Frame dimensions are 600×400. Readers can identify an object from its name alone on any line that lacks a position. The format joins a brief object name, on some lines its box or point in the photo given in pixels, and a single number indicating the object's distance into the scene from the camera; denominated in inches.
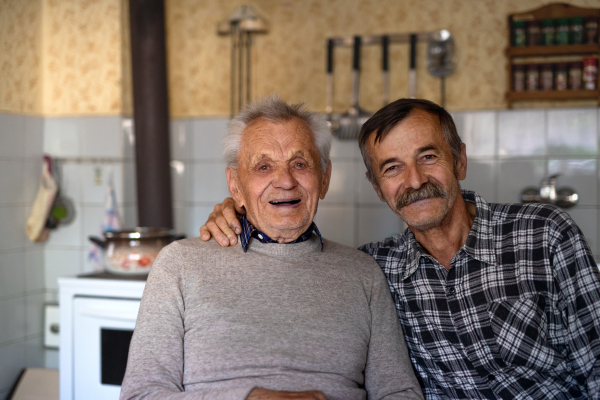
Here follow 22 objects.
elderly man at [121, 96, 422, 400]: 47.1
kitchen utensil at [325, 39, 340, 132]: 102.0
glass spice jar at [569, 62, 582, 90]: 94.1
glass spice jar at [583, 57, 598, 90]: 92.8
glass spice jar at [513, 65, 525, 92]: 95.8
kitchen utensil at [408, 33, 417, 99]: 98.6
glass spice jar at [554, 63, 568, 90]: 94.4
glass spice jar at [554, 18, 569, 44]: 93.8
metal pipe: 98.6
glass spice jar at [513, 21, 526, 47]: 96.0
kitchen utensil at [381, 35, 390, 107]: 100.0
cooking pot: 72.2
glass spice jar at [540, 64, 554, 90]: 94.8
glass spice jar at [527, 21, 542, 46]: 95.3
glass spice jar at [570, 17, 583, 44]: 93.4
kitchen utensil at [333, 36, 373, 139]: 99.7
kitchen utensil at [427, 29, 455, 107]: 97.9
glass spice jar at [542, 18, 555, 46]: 94.7
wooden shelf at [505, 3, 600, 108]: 93.5
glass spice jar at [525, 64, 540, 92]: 95.2
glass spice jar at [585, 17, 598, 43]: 93.1
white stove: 68.3
